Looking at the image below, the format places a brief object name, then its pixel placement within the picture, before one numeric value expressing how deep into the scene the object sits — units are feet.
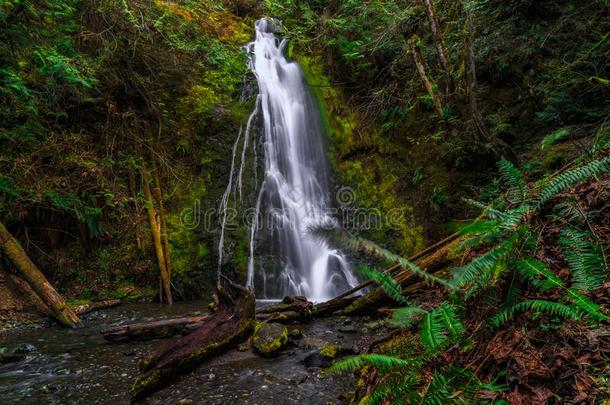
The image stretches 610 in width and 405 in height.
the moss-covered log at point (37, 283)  18.07
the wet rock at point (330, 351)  11.81
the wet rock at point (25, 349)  14.07
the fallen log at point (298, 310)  15.66
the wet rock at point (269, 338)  12.28
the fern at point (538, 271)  4.72
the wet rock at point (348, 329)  14.23
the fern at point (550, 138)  11.46
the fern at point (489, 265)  5.40
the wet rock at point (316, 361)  11.29
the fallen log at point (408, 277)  12.48
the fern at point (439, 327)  4.92
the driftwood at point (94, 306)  20.22
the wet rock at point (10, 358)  13.07
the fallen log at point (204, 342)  10.16
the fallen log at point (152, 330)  14.84
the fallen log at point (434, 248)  12.77
